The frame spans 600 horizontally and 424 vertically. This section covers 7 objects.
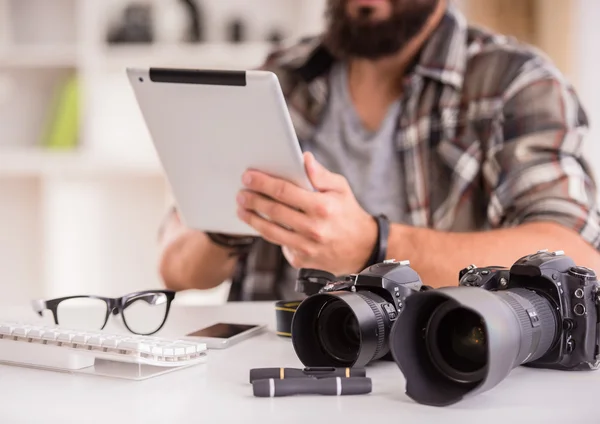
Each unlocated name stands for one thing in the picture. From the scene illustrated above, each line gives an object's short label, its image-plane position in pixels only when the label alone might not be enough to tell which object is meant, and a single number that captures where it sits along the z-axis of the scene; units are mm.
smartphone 932
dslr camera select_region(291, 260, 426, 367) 762
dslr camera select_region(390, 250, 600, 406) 634
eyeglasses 964
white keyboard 768
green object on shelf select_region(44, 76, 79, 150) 2936
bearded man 1193
